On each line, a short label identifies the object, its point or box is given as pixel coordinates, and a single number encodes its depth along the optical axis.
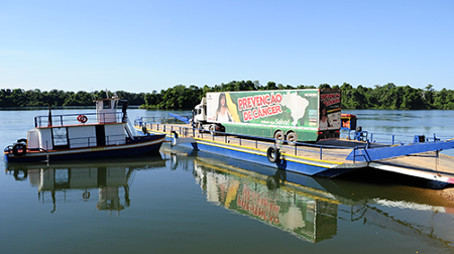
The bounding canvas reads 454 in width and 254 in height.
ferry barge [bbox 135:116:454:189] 13.34
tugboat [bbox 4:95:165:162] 21.83
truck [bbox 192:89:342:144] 18.64
